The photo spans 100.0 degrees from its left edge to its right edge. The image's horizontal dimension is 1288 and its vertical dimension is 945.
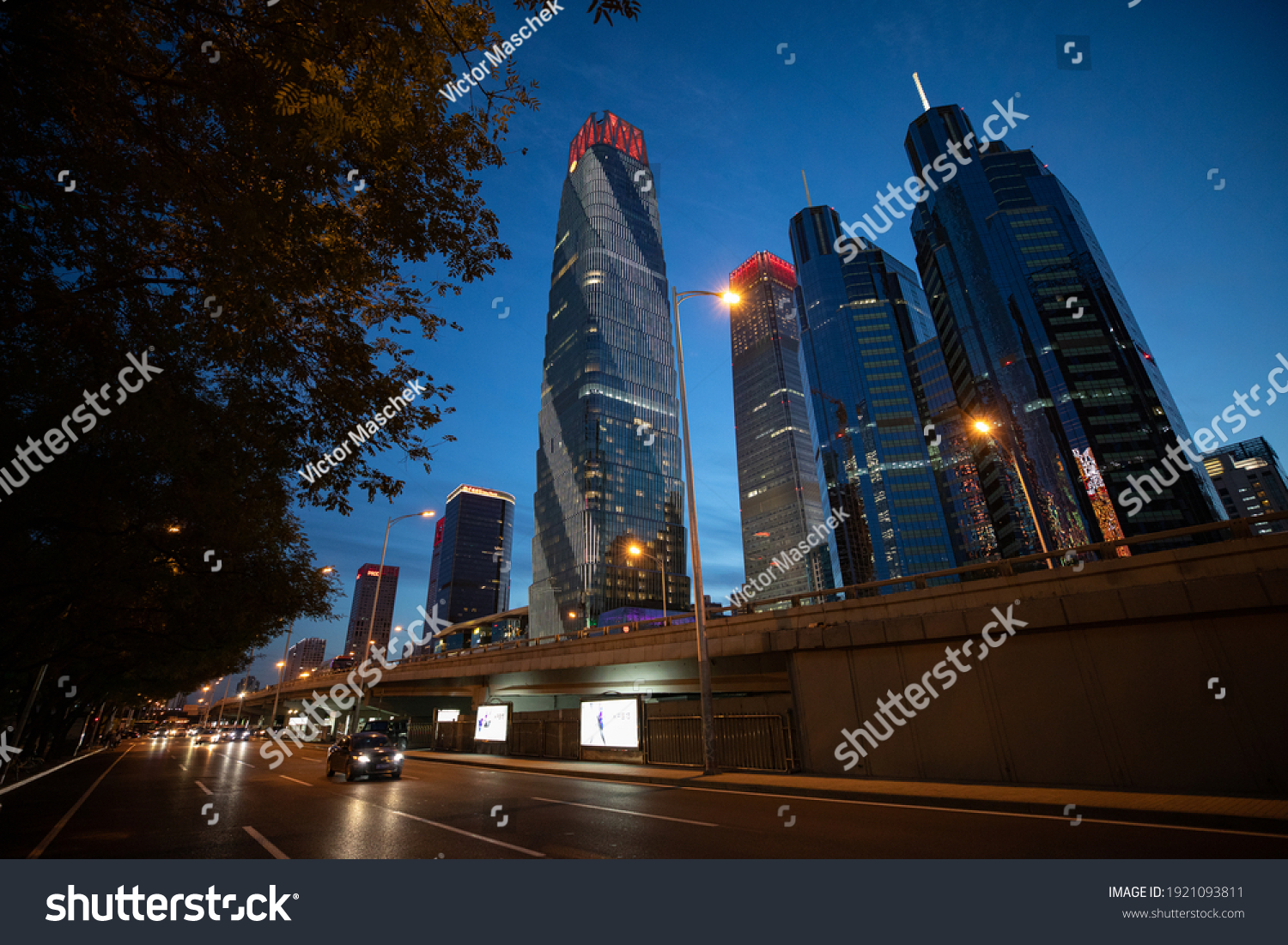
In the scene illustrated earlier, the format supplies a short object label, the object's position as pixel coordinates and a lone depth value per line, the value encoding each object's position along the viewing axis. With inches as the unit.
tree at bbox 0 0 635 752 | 189.3
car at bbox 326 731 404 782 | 695.7
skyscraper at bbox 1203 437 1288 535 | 6294.3
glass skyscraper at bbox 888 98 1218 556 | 4077.3
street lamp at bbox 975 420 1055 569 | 837.3
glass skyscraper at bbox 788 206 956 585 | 5610.2
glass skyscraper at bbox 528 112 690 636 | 5570.9
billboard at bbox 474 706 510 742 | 1156.5
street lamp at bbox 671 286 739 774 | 635.5
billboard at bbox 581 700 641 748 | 881.5
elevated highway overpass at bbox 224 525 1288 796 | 404.2
